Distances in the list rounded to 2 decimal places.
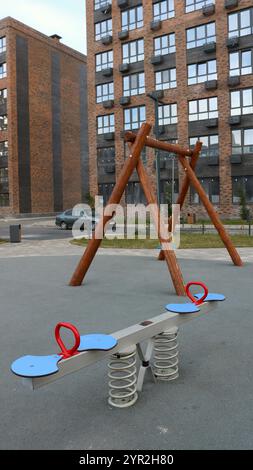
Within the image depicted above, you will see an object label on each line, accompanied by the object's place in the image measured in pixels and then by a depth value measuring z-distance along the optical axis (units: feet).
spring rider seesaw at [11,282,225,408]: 10.61
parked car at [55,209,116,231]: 94.70
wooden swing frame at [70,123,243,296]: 27.73
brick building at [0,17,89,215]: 153.07
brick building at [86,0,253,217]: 108.47
